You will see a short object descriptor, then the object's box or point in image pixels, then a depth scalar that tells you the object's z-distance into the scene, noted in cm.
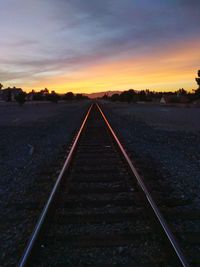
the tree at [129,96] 4938
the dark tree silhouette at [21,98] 4278
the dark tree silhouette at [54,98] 5926
